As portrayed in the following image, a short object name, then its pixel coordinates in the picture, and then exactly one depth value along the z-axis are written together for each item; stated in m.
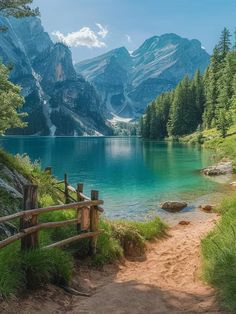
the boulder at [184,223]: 15.21
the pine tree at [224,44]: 79.50
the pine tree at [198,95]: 91.43
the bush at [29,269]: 5.47
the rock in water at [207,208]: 17.69
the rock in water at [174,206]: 18.20
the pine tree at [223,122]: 55.03
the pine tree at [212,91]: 74.92
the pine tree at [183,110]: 92.65
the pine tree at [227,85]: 64.98
